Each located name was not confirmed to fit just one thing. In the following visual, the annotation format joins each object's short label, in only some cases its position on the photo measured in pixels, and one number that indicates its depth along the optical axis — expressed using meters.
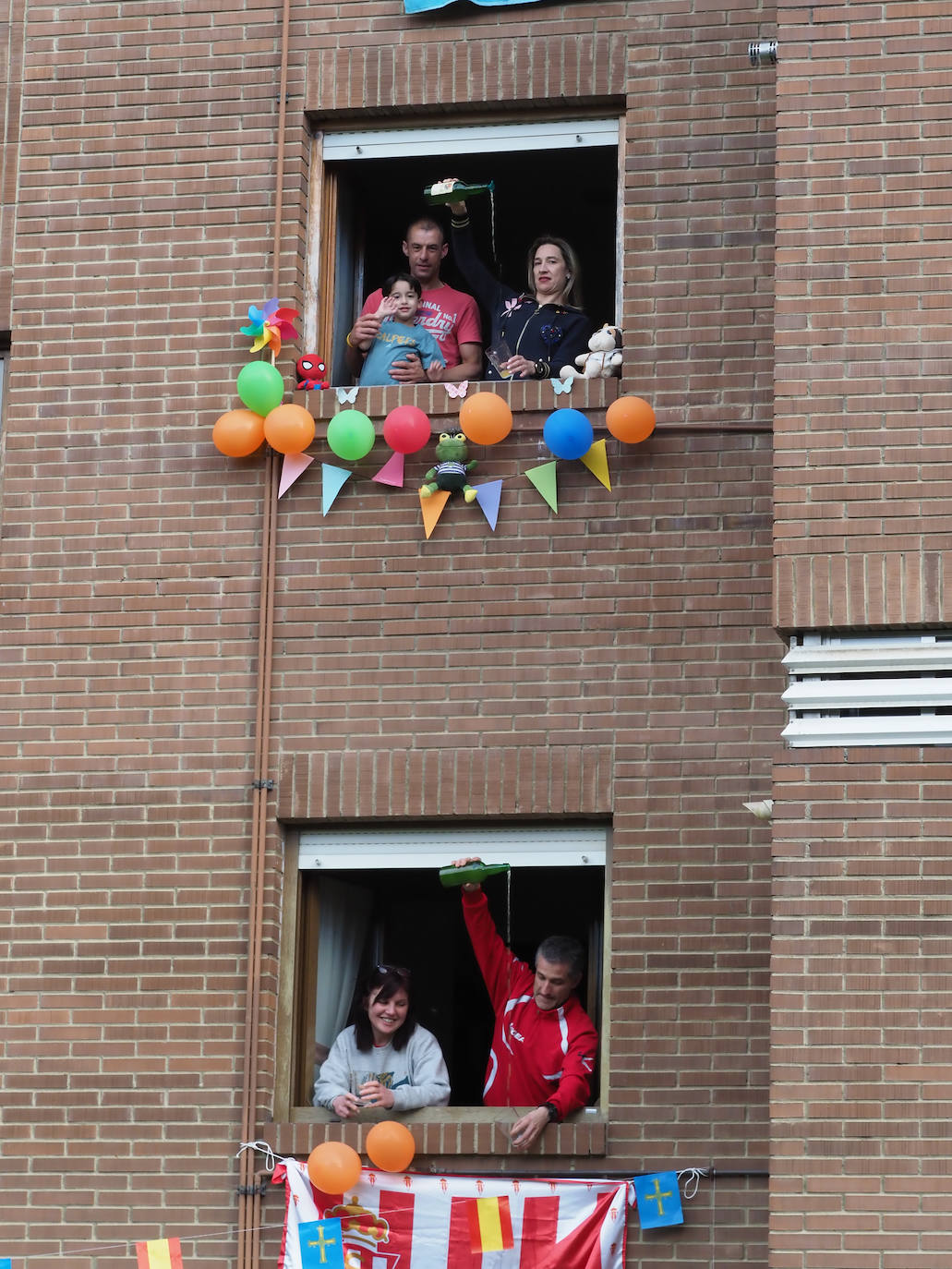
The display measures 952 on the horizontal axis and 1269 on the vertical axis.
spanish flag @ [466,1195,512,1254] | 17.70
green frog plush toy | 19.33
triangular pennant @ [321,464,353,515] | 19.64
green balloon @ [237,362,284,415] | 19.52
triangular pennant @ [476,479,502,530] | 19.31
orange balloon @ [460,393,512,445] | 19.02
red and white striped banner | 17.56
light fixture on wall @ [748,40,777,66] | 19.31
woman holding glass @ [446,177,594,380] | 20.17
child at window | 20.59
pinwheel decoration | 19.94
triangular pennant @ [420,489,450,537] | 19.41
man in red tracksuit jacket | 18.28
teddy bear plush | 19.62
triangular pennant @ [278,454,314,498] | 19.77
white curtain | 19.55
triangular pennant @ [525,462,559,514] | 19.23
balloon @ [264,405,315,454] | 19.34
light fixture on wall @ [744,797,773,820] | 17.48
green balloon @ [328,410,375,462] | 19.32
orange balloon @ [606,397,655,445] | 18.78
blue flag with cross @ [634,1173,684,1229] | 17.45
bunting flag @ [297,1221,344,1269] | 17.86
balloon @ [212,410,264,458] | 19.55
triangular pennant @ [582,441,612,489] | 19.20
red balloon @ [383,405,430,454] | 19.20
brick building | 16.44
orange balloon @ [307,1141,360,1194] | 17.45
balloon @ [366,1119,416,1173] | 17.47
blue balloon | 18.87
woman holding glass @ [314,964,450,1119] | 18.61
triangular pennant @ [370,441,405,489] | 19.61
